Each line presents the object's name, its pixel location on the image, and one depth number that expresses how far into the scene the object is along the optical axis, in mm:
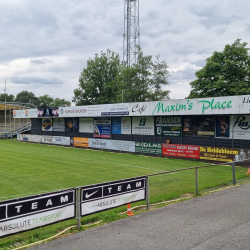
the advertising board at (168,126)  27312
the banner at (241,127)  22422
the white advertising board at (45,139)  36750
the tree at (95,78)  71812
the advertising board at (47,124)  42469
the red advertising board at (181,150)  23344
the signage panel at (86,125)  35897
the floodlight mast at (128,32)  45906
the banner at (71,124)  38156
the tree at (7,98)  116856
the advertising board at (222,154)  20219
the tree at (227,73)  37312
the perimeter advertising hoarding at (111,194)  8310
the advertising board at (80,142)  33812
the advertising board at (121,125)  31812
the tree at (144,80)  42625
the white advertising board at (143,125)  29667
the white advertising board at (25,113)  43500
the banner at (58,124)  40250
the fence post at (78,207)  8055
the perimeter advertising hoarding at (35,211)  6836
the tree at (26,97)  111438
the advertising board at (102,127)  33906
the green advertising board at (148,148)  26172
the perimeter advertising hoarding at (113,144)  28841
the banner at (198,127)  24930
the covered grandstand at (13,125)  51156
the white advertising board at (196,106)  21266
